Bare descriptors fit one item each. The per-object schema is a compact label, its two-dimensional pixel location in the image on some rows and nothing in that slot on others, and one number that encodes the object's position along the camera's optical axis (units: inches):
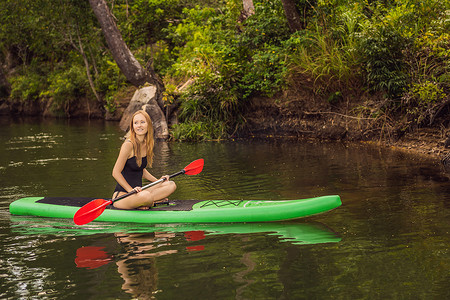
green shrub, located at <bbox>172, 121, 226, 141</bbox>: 494.9
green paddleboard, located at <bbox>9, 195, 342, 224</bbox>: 198.8
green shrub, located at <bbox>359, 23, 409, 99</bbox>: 388.5
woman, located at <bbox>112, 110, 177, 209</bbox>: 211.2
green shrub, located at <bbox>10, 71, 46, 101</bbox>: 896.3
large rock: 538.7
